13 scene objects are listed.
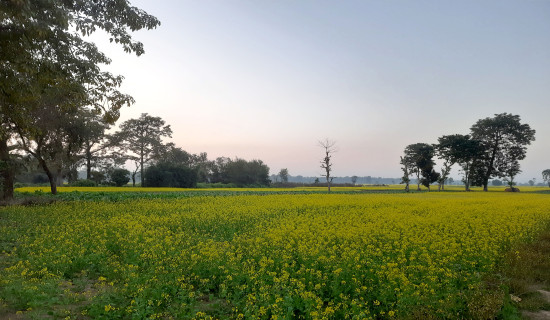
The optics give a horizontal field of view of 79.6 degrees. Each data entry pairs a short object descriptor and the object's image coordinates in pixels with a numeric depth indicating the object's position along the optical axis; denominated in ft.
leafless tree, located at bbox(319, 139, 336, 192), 199.10
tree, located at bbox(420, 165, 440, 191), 250.16
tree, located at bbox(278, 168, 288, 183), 410.47
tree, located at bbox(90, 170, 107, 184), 183.42
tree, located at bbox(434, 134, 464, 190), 225.15
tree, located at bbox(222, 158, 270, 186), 241.55
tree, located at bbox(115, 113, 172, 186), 196.70
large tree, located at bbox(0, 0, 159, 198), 29.17
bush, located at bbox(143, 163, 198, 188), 180.86
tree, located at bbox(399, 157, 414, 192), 214.24
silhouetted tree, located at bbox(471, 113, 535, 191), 210.38
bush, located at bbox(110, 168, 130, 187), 173.68
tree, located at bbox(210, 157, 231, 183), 255.78
